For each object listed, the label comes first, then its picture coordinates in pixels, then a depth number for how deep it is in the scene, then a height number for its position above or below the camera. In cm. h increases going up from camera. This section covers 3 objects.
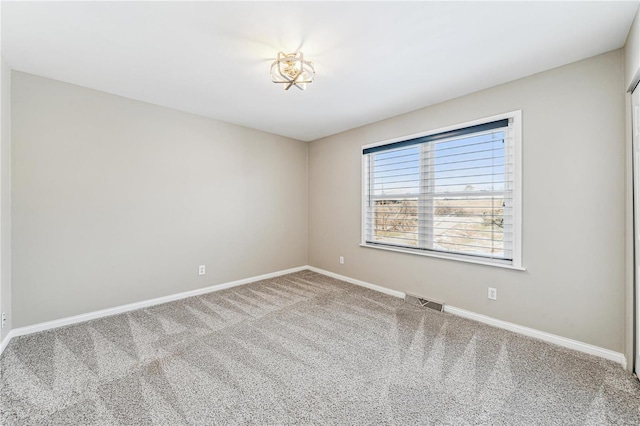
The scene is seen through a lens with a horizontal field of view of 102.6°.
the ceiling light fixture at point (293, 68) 198 +115
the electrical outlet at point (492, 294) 259 -84
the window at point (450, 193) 255 +22
